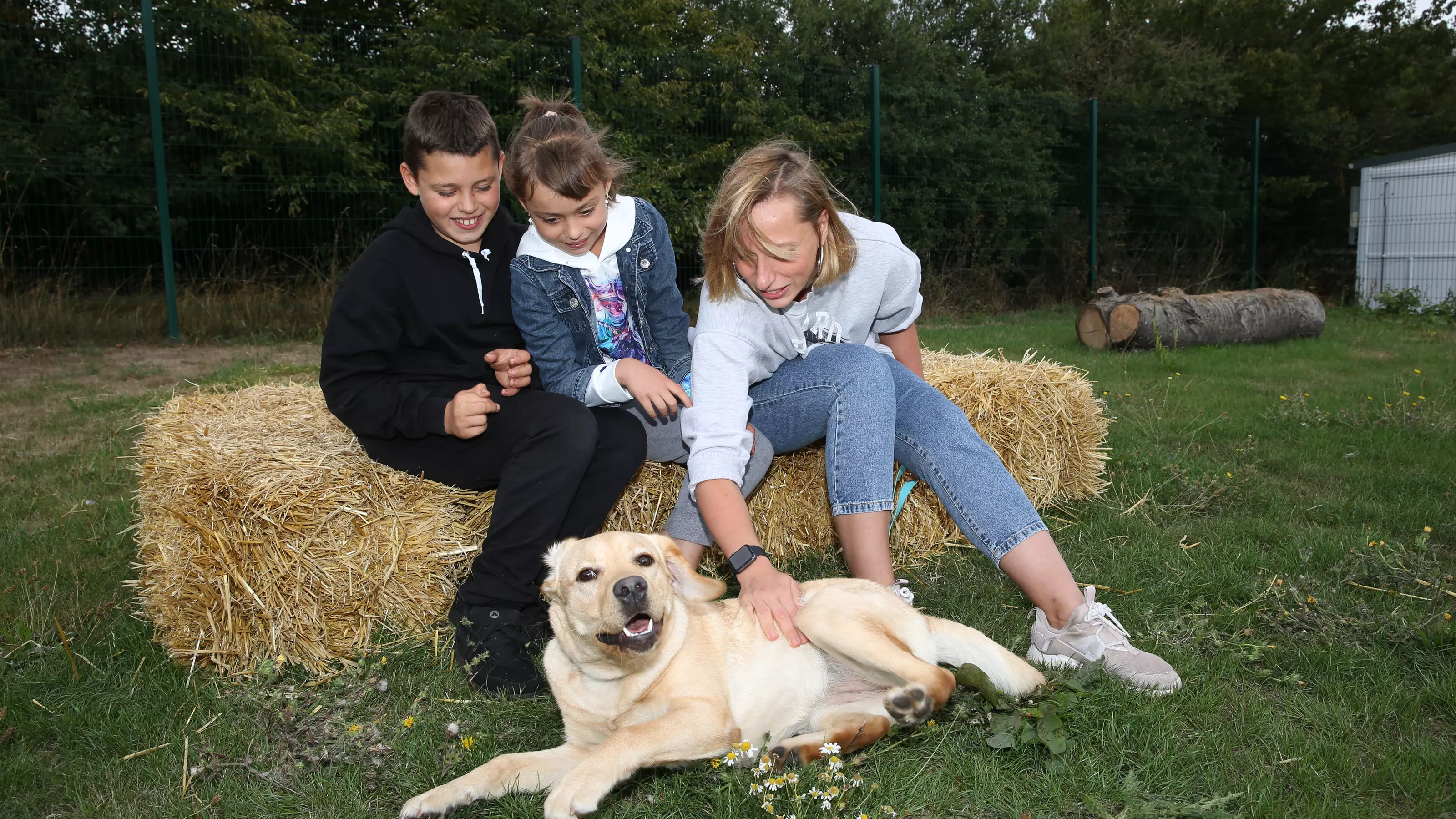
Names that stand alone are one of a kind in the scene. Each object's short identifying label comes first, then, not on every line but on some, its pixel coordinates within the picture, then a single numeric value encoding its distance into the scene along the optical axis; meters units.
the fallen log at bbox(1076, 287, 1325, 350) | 8.87
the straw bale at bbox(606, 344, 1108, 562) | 3.86
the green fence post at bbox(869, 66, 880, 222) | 11.70
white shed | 13.23
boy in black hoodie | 2.97
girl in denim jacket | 3.07
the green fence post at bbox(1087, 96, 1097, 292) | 13.59
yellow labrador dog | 2.32
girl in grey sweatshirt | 2.76
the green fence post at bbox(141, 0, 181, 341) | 8.20
